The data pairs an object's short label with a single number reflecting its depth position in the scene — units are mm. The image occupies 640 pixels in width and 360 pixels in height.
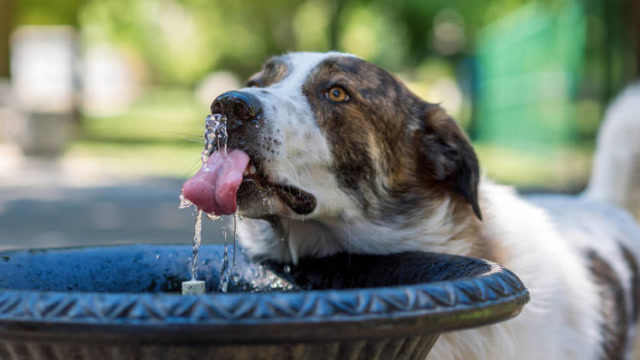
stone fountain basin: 1576
